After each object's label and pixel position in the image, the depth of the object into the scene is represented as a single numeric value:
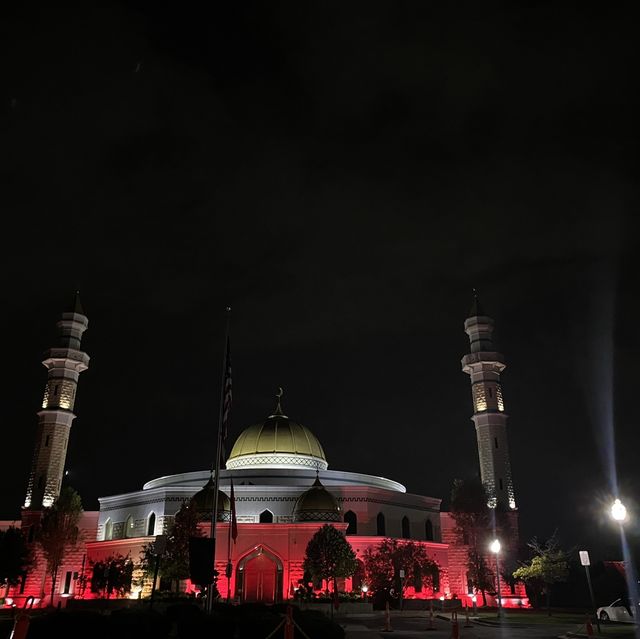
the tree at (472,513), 57.00
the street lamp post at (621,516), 25.08
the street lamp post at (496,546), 38.51
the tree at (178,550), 46.22
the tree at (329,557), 46.97
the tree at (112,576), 50.66
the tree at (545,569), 50.97
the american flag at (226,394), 29.09
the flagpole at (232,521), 30.09
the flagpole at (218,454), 24.42
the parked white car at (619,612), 32.03
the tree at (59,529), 52.94
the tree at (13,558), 50.56
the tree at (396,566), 49.38
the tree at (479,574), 53.81
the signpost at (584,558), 29.08
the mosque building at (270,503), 51.44
